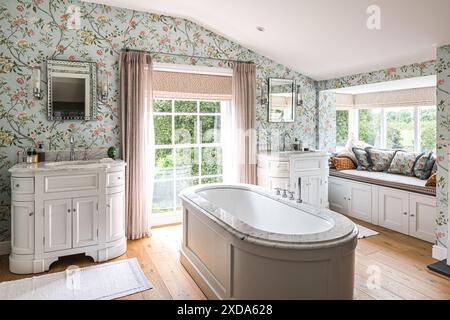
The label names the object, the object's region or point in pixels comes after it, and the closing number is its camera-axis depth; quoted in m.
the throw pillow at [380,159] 4.66
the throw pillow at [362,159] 4.87
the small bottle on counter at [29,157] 3.11
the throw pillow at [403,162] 4.30
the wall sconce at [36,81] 3.22
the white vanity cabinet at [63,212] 2.80
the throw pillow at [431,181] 3.56
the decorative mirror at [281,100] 4.70
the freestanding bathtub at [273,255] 1.73
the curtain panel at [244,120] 4.34
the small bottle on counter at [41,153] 3.25
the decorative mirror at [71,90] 3.33
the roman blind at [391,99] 4.62
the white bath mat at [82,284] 2.44
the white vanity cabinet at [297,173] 4.26
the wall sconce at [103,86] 3.54
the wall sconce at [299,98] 4.92
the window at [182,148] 4.19
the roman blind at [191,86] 3.90
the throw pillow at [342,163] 4.90
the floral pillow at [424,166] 4.04
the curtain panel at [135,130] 3.64
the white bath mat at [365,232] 3.76
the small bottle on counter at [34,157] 3.14
